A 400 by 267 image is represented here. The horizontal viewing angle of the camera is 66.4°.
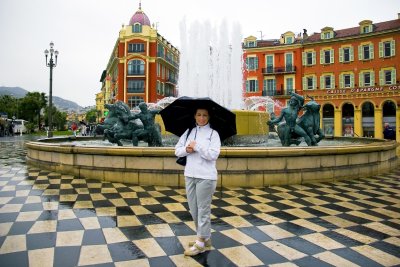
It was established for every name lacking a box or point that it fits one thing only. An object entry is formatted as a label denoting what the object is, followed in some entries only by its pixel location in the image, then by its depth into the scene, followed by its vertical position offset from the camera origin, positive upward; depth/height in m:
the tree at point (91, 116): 105.38 +8.72
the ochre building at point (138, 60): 46.81 +12.19
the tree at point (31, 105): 66.12 +7.66
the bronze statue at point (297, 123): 9.36 +0.48
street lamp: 19.38 +4.99
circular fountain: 6.85 -0.59
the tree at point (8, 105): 68.81 +8.29
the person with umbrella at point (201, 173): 3.35 -0.38
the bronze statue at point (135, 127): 9.05 +0.37
